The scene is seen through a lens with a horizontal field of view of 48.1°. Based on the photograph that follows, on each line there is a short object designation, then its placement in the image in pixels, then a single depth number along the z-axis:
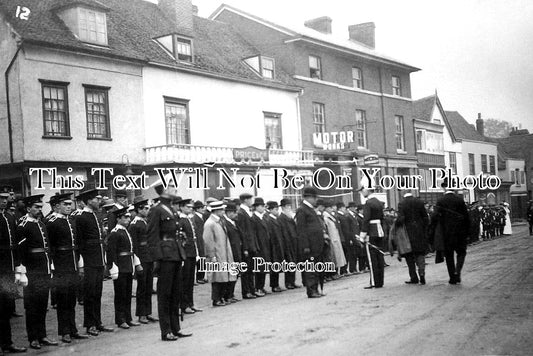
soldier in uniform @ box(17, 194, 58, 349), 8.70
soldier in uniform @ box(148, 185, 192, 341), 8.26
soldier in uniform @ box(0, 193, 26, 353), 8.31
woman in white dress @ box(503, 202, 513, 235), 32.50
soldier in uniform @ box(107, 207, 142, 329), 9.97
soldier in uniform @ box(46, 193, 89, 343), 9.05
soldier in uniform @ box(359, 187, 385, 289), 12.56
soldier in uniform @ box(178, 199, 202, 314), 11.12
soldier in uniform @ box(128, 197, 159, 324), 10.35
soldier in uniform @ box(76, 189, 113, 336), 9.55
